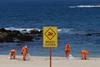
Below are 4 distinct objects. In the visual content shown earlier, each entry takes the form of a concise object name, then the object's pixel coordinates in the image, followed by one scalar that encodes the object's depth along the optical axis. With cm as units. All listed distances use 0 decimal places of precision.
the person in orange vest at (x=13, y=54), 4032
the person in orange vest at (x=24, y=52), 3947
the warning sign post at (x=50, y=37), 2641
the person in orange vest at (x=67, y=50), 4084
